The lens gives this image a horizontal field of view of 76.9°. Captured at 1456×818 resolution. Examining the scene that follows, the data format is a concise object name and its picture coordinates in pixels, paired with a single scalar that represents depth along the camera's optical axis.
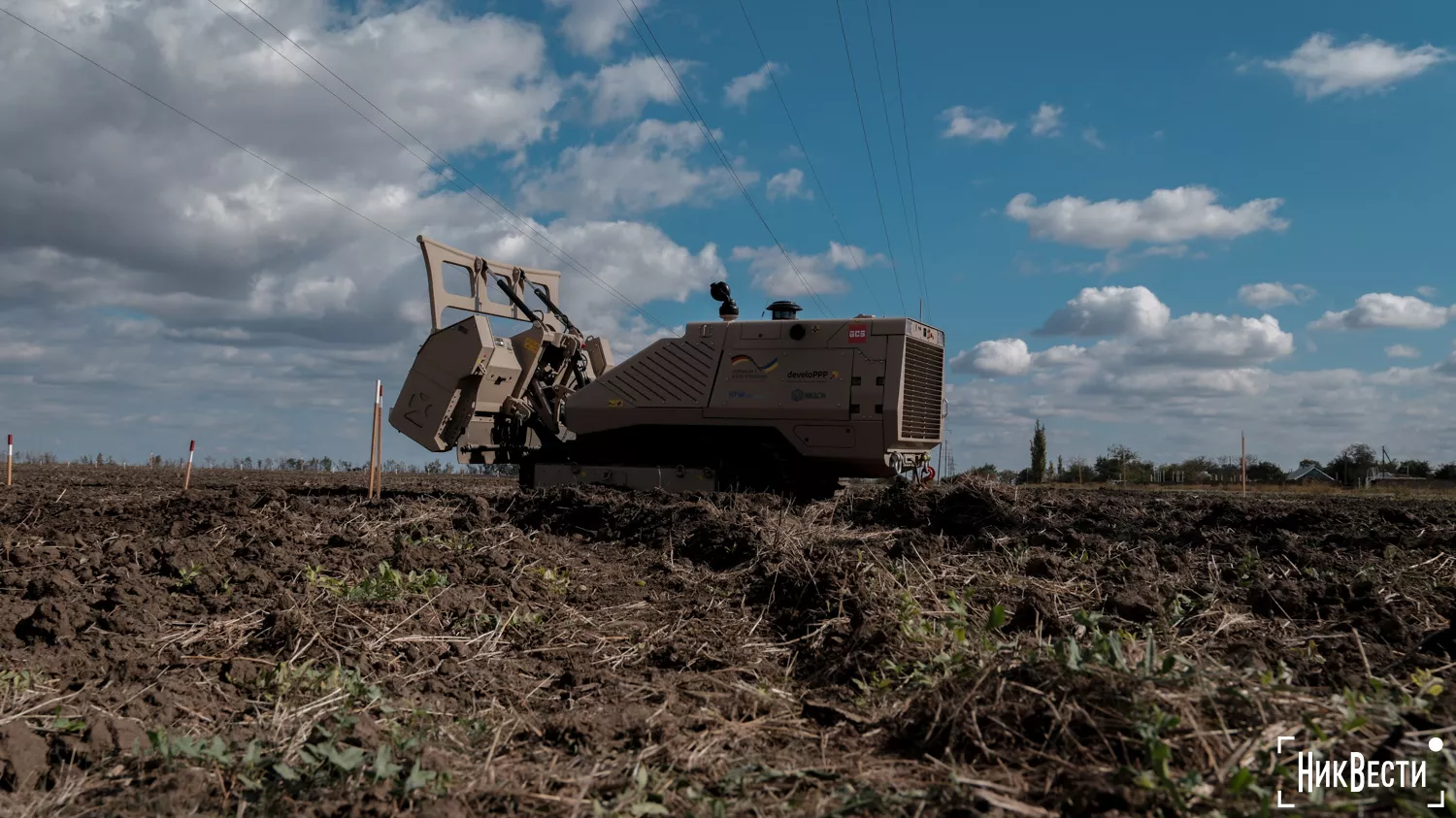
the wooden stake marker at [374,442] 11.41
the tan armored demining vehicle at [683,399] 10.22
